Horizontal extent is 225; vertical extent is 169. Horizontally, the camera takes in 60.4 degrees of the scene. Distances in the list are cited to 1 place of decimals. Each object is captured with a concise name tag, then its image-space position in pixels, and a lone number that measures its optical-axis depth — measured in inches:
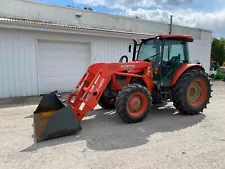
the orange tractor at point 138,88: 157.4
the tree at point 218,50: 1199.4
